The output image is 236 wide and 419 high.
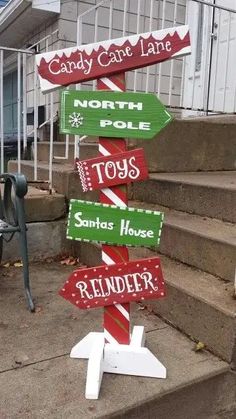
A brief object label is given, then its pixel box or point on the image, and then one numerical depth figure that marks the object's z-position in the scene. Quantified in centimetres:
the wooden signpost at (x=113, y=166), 180
